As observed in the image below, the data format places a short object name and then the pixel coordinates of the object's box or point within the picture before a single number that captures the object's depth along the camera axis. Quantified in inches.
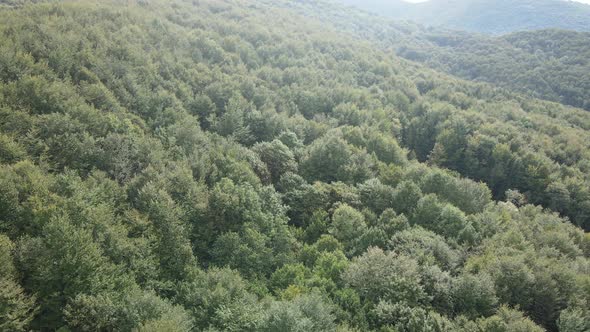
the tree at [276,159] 2190.6
